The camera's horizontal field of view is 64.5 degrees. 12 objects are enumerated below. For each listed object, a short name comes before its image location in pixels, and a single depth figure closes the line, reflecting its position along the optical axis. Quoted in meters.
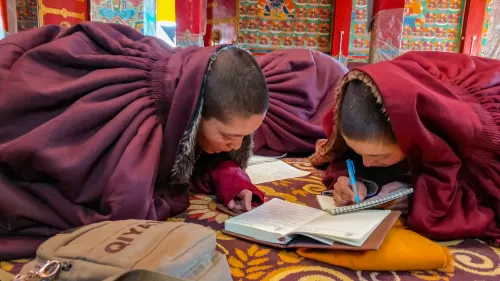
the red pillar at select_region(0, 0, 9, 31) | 2.33
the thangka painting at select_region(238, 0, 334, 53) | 4.23
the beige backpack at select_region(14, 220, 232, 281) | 0.54
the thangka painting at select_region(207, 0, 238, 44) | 4.14
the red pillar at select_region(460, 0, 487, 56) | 4.09
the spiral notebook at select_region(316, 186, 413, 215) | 0.96
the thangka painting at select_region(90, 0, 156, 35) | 2.15
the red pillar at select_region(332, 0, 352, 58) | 4.02
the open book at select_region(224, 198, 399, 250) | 0.81
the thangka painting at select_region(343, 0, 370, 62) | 4.04
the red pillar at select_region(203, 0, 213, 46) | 4.13
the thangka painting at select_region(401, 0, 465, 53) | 4.19
